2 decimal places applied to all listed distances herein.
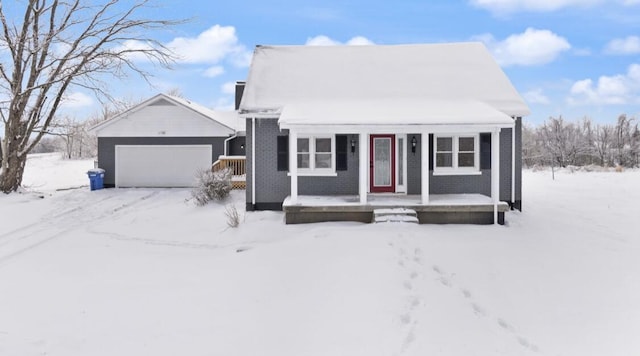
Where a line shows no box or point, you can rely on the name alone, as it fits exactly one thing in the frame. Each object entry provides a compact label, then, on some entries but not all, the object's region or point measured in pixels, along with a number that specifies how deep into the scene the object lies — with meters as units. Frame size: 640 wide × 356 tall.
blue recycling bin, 19.52
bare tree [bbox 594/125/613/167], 38.25
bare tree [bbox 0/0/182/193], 17.52
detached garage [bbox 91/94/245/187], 20.47
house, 10.72
